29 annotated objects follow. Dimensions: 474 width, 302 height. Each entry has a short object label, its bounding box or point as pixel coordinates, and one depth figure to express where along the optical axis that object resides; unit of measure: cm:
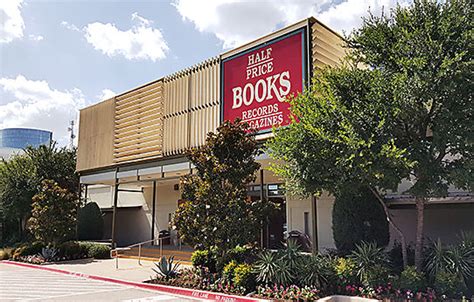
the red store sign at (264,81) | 1356
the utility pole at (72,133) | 5428
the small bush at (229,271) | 1035
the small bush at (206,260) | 1159
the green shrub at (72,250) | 1877
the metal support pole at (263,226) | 1147
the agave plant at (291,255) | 988
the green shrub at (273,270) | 965
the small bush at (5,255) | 1991
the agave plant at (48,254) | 1792
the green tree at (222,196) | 1074
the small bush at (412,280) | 838
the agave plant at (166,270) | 1177
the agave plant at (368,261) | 908
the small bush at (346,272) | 938
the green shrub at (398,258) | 974
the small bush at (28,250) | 1916
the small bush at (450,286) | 798
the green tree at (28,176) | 2450
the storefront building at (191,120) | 1382
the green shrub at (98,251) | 1933
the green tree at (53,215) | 1798
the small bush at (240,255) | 1082
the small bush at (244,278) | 985
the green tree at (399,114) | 827
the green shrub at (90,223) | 2284
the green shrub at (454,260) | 840
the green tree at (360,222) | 1123
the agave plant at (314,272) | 939
